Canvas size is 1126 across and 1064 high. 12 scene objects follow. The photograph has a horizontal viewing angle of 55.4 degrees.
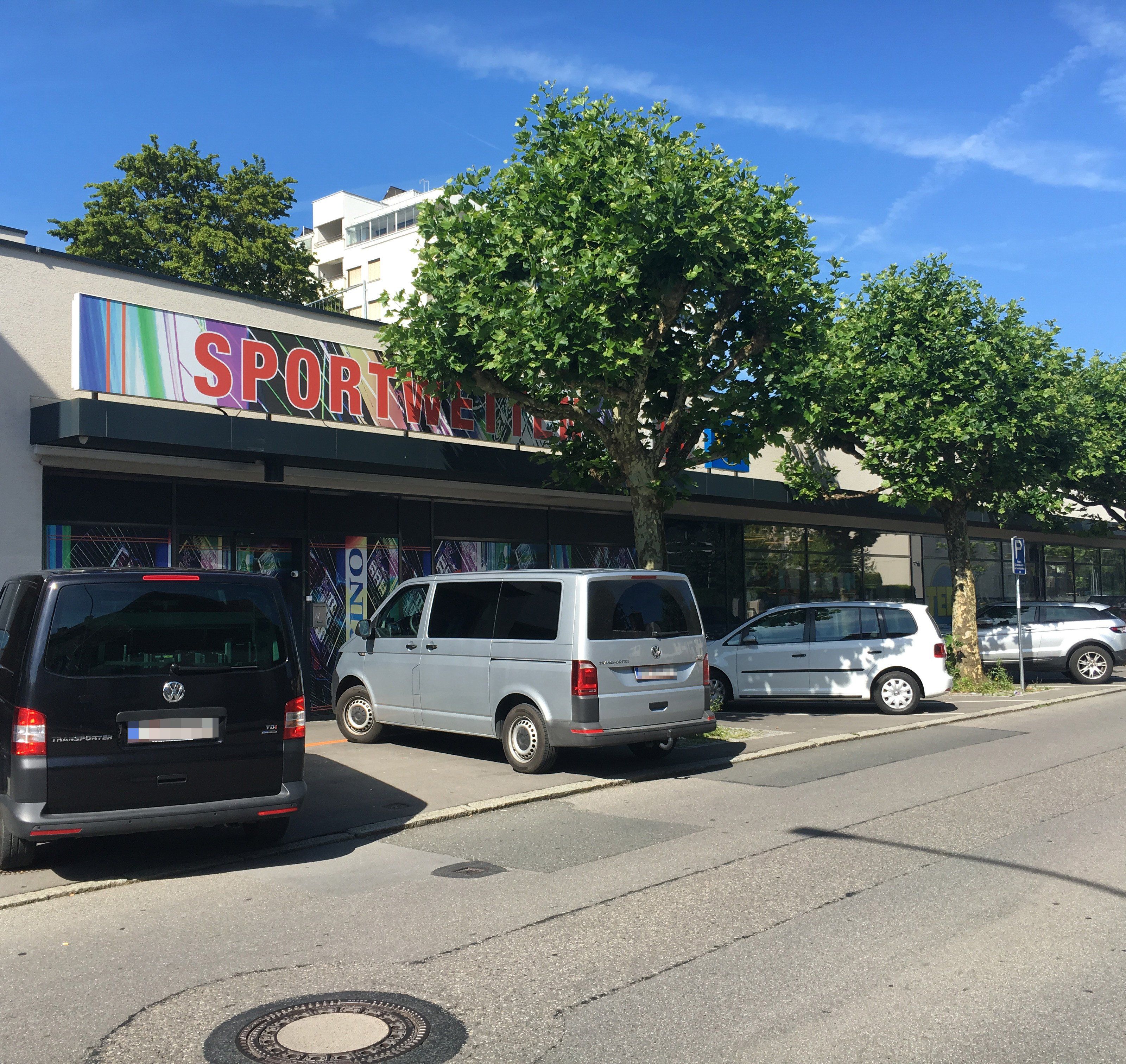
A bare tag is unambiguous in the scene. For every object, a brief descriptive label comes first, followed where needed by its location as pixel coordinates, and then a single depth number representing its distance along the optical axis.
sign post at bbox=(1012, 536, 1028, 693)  18.95
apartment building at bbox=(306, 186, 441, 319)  67.50
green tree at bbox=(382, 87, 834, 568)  11.97
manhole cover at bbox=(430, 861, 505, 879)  6.87
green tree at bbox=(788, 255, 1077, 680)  18.00
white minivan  15.66
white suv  20.56
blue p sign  19.02
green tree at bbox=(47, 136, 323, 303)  33.84
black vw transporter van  6.45
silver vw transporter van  10.08
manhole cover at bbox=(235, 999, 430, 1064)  4.04
